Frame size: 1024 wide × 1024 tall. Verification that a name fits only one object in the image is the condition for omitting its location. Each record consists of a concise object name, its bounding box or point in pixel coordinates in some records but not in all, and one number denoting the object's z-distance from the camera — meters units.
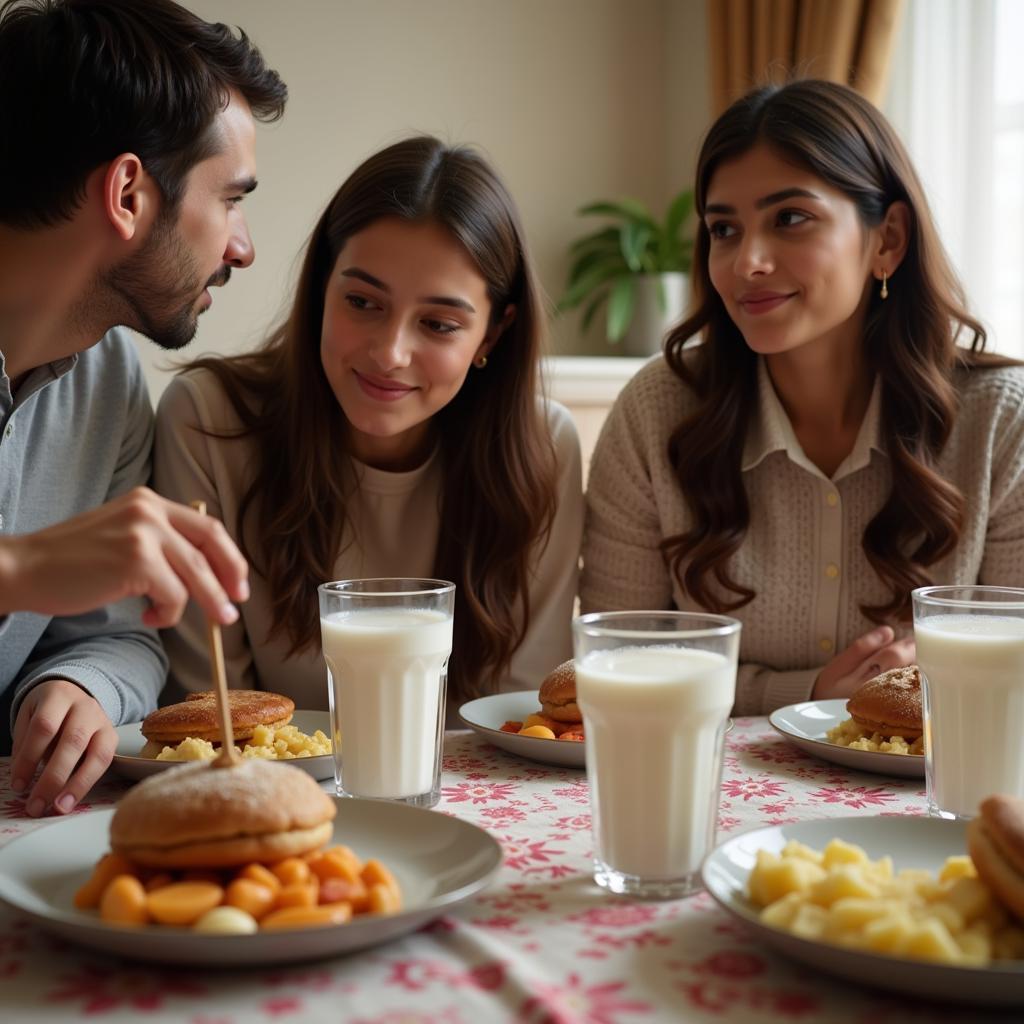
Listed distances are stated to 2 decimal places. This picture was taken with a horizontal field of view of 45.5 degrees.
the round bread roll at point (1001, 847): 0.83
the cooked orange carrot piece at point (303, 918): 0.83
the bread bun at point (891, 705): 1.40
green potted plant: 4.34
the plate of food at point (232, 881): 0.81
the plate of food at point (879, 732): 1.36
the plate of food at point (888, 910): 0.76
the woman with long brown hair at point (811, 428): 2.10
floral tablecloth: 0.78
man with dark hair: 1.61
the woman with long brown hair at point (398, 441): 1.93
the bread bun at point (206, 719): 1.33
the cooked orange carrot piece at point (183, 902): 0.83
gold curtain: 3.59
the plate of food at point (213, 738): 1.30
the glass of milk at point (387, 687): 1.27
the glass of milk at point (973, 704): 1.20
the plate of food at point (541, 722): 1.38
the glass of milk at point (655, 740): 1.01
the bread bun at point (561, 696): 1.46
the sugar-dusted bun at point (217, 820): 0.86
